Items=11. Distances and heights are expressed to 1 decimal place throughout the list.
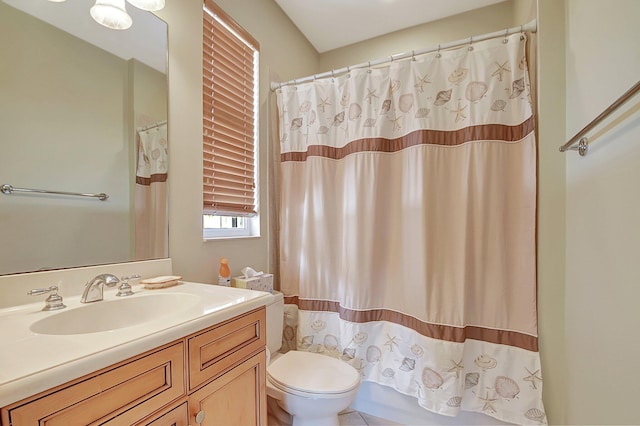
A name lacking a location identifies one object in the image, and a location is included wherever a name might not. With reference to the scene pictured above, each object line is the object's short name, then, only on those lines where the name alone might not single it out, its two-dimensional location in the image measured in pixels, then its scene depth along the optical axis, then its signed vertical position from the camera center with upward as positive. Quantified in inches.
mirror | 33.2 +11.2
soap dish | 41.5 -10.8
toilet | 48.9 -32.5
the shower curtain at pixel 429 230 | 53.6 -4.3
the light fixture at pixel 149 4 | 42.9 +33.5
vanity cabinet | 19.6 -16.3
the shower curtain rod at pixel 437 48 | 53.7 +35.6
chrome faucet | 34.6 -9.5
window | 58.8 +20.4
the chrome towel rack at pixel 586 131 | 25.3 +10.4
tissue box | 58.1 -15.5
